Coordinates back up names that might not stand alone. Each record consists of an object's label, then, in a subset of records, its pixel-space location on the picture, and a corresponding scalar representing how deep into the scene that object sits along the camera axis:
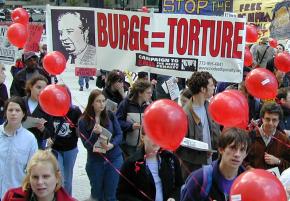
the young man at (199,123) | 5.54
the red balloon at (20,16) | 11.59
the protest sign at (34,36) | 10.11
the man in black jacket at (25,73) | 8.86
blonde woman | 3.35
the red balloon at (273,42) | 13.84
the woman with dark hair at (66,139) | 6.36
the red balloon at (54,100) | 5.68
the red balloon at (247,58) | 9.31
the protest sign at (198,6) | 12.00
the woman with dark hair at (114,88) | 7.30
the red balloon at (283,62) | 8.93
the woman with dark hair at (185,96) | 6.85
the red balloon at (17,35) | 9.16
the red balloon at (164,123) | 3.96
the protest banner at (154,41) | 6.71
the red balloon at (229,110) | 4.90
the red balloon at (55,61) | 6.93
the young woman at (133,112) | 6.47
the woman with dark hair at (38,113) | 5.88
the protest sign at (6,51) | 9.80
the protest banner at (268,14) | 13.52
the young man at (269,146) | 4.82
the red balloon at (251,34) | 10.36
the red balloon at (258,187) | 2.90
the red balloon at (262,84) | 6.06
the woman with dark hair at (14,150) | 4.70
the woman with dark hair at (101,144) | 6.14
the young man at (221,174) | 3.55
